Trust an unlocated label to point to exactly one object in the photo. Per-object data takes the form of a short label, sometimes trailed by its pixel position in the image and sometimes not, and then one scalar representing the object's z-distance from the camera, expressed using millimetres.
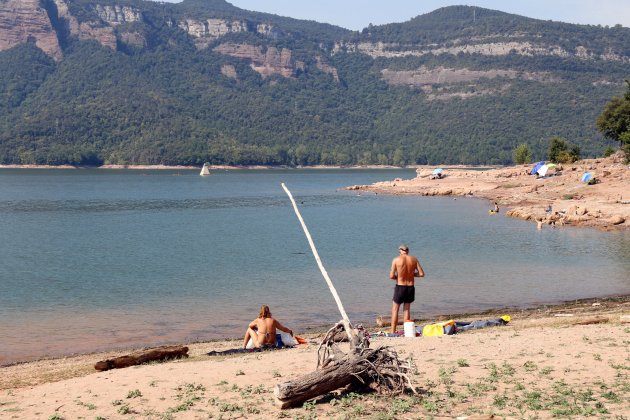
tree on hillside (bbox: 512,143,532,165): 108250
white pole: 10281
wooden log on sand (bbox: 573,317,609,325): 15898
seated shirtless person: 15016
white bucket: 15500
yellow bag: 15734
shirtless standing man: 15797
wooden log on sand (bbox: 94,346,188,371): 13125
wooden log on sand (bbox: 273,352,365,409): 9742
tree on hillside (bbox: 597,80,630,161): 78938
